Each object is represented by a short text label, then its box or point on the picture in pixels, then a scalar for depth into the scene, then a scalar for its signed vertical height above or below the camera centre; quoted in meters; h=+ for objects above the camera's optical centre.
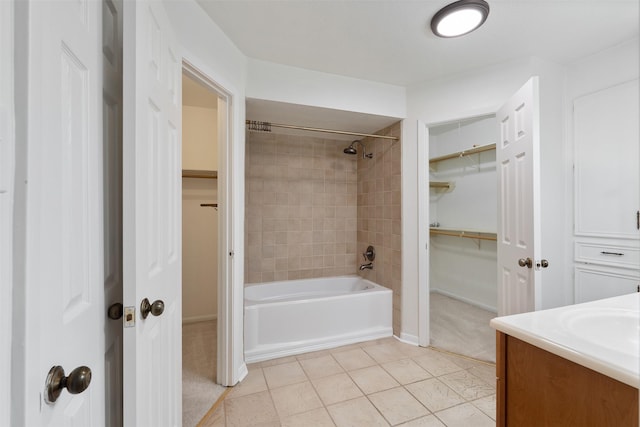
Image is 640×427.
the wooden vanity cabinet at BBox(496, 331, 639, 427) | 0.66 -0.49
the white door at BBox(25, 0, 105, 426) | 0.49 +0.01
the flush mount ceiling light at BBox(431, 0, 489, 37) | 1.54 +1.18
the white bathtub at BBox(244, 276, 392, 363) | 2.37 -1.00
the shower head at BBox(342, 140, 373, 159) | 3.24 +0.77
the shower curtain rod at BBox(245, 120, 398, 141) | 2.38 +0.80
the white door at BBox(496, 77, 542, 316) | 1.64 +0.08
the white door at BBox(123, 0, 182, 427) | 0.79 +0.00
